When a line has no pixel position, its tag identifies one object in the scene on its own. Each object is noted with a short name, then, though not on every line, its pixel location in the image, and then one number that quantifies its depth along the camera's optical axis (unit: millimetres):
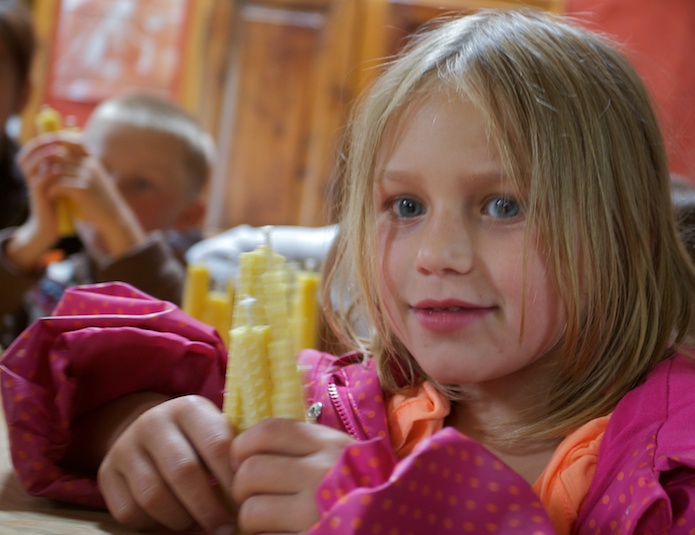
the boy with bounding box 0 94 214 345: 1368
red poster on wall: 3170
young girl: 551
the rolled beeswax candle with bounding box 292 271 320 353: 1013
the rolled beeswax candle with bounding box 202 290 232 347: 1060
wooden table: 529
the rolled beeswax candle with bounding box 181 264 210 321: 1074
